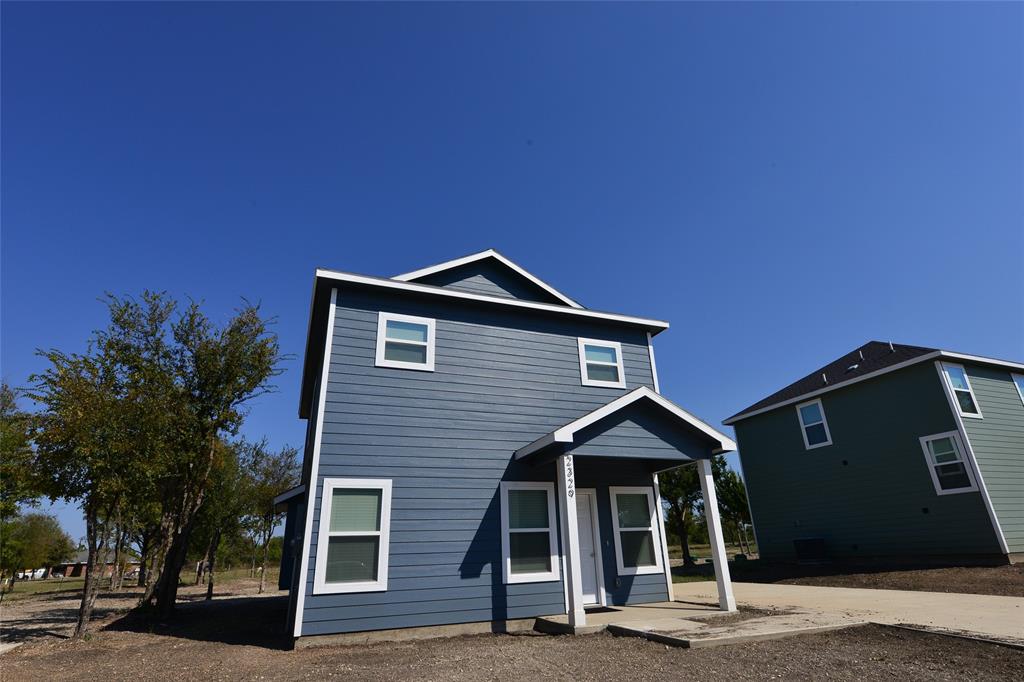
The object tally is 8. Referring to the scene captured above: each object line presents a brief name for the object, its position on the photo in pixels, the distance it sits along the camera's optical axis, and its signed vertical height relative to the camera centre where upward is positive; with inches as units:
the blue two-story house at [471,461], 309.9 +48.7
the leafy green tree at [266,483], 786.8 +98.1
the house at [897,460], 529.0 +70.6
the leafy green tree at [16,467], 372.2 +66.6
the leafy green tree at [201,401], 478.9 +138.9
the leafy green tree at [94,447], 354.9 +71.2
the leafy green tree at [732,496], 922.1 +55.2
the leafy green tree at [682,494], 852.0 +57.2
